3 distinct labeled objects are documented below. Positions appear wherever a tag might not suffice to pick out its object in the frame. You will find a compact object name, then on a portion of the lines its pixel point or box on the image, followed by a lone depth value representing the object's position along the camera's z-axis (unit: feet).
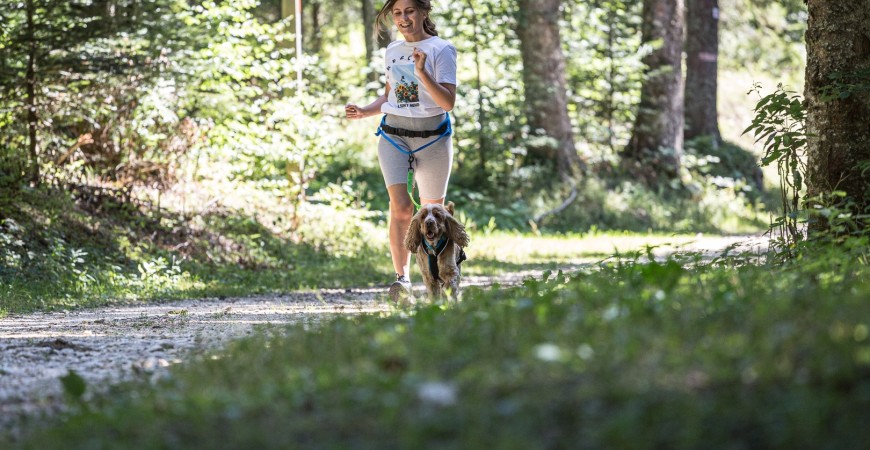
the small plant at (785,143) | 49.88
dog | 50.83
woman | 53.16
